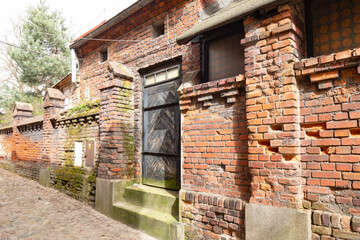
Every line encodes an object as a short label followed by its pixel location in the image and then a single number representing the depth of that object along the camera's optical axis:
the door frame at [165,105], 5.00
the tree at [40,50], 16.48
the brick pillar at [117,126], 5.70
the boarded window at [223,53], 3.80
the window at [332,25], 2.80
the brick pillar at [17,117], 11.30
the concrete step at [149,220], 4.00
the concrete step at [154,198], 4.49
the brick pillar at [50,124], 8.48
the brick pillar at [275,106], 2.73
